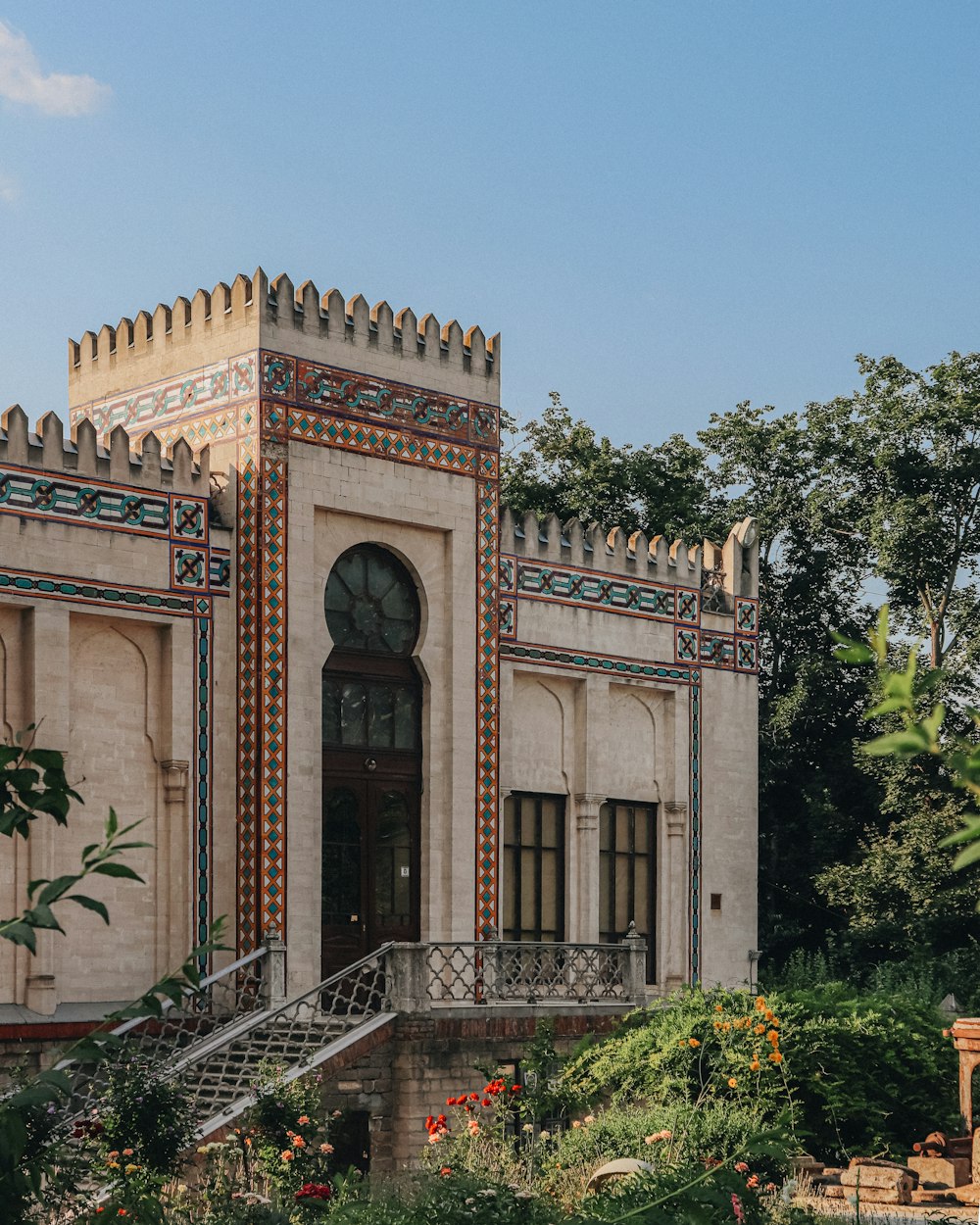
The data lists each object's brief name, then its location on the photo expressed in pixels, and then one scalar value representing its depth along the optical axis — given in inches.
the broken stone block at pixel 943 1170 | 561.6
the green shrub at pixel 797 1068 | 603.2
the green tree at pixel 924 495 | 1099.3
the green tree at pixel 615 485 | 1180.5
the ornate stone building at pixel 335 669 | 685.3
